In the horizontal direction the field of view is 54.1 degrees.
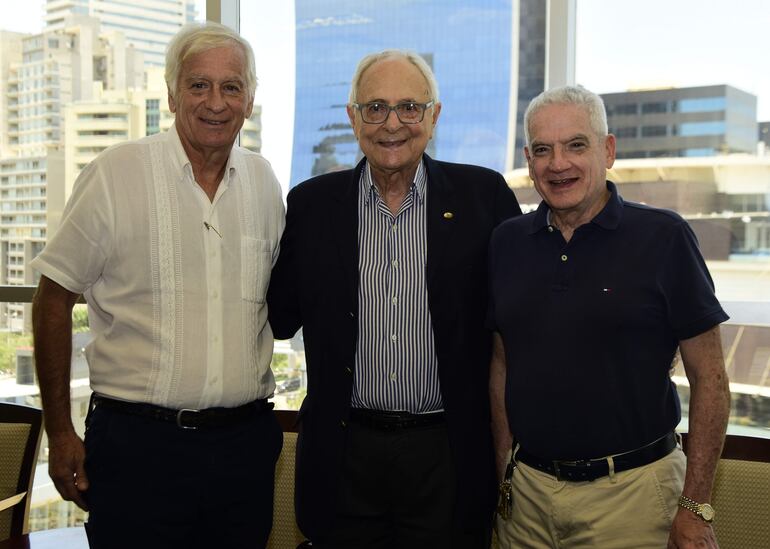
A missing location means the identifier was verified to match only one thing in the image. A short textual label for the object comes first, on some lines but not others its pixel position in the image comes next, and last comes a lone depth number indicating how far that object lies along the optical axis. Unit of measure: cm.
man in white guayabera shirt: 199
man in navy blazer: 211
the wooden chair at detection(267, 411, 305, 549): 257
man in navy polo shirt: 184
